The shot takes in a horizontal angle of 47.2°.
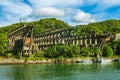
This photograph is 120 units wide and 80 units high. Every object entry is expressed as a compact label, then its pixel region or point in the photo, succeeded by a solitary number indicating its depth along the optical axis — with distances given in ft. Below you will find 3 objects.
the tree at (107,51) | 148.88
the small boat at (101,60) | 131.86
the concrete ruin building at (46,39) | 166.09
